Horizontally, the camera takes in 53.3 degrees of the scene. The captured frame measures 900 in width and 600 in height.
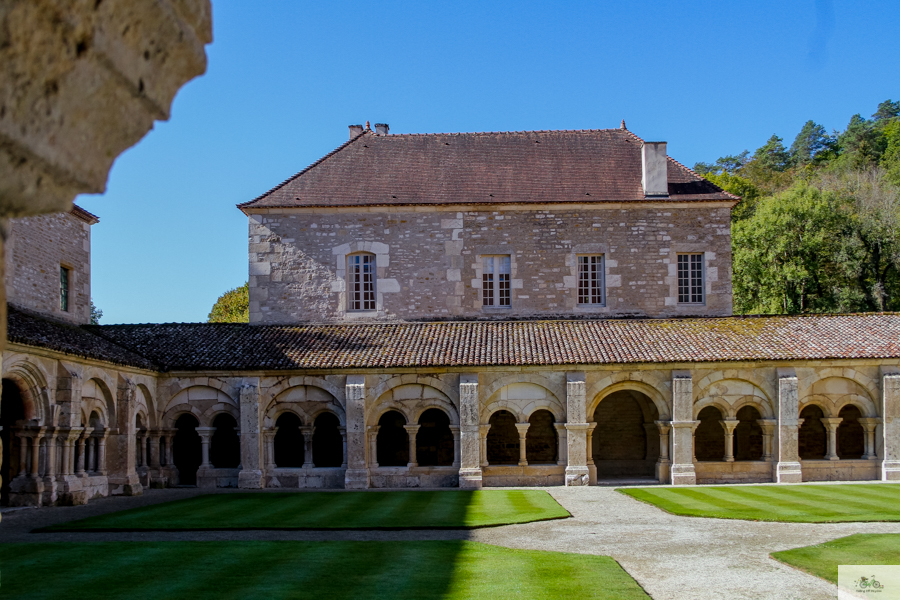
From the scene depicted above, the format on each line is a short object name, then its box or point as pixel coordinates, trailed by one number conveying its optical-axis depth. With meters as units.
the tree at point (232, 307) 56.75
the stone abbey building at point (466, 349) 23.84
